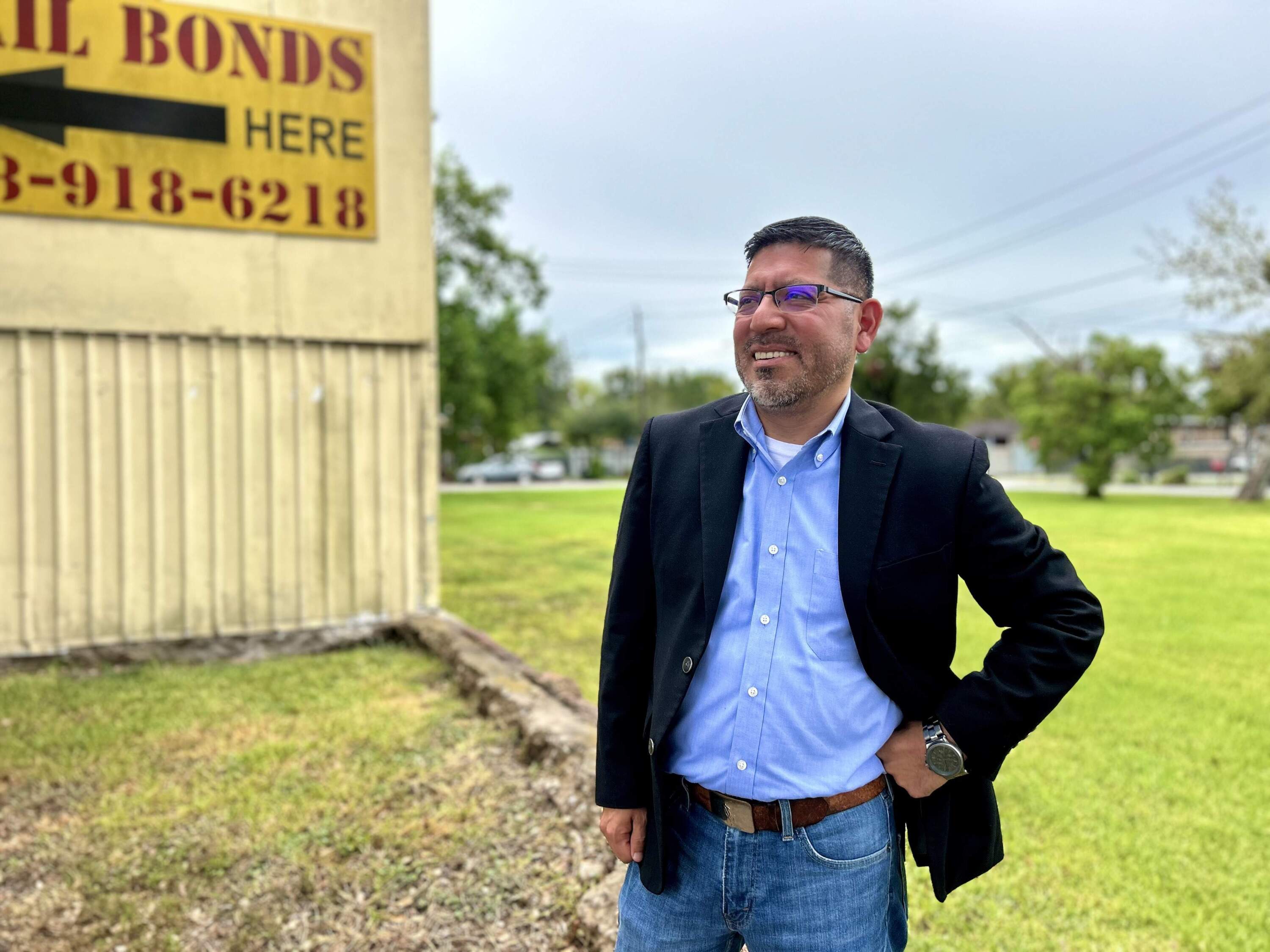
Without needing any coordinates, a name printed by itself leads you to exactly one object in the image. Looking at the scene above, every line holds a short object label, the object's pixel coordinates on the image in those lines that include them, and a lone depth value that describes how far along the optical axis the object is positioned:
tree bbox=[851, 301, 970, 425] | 39.94
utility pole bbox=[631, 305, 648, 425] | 55.94
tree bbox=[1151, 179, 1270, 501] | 30.06
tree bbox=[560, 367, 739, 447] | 61.91
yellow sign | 6.97
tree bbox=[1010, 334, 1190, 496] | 30.75
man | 1.84
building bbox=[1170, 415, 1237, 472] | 59.81
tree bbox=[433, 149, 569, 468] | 28.56
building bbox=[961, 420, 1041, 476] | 60.53
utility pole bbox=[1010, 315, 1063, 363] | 48.59
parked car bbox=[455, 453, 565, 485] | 46.19
